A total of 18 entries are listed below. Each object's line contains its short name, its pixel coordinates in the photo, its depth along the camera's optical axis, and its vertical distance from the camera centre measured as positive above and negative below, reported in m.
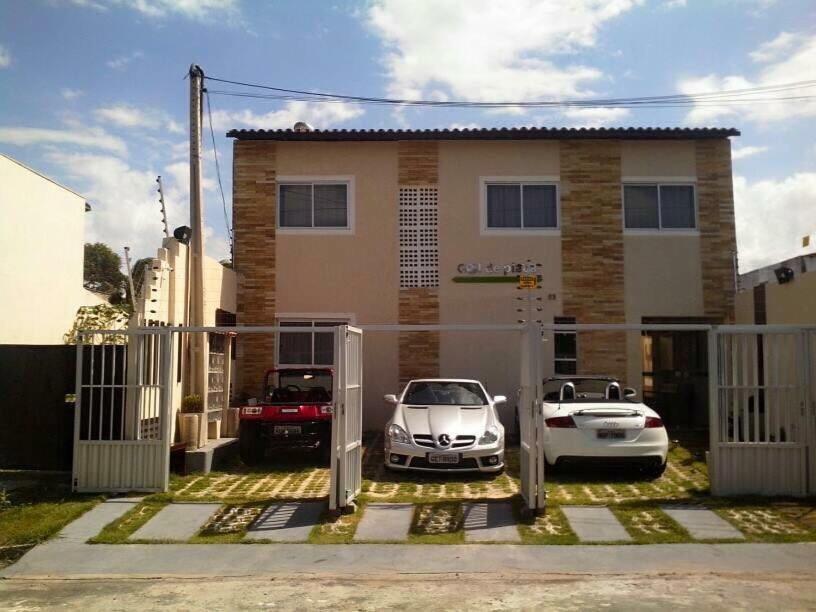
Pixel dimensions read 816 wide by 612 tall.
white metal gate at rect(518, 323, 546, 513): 8.55 -0.74
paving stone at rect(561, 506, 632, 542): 7.89 -1.73
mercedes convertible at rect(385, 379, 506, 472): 10.38 -1.06
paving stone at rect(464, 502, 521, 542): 7.96 -1.74
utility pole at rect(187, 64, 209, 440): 12.73 +2.09
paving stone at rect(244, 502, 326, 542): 8.05 -1.75
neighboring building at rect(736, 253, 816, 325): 12.70 +1.10
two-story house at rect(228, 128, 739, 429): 15.42 +2.28
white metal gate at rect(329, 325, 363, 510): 8.50 -0.73
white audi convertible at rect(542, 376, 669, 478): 10.14 -0.98
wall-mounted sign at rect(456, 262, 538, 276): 15.48 +1.76
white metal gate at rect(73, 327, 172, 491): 9.65 -0.74
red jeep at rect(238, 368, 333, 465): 11.62 -1.01
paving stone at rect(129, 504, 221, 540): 8.12 -1.77
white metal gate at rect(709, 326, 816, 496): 9.35 -0.82
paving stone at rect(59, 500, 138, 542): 8.13 -1.76
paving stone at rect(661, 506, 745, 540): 7.90 -1.73
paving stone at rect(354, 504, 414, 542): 8.01 -1.75
